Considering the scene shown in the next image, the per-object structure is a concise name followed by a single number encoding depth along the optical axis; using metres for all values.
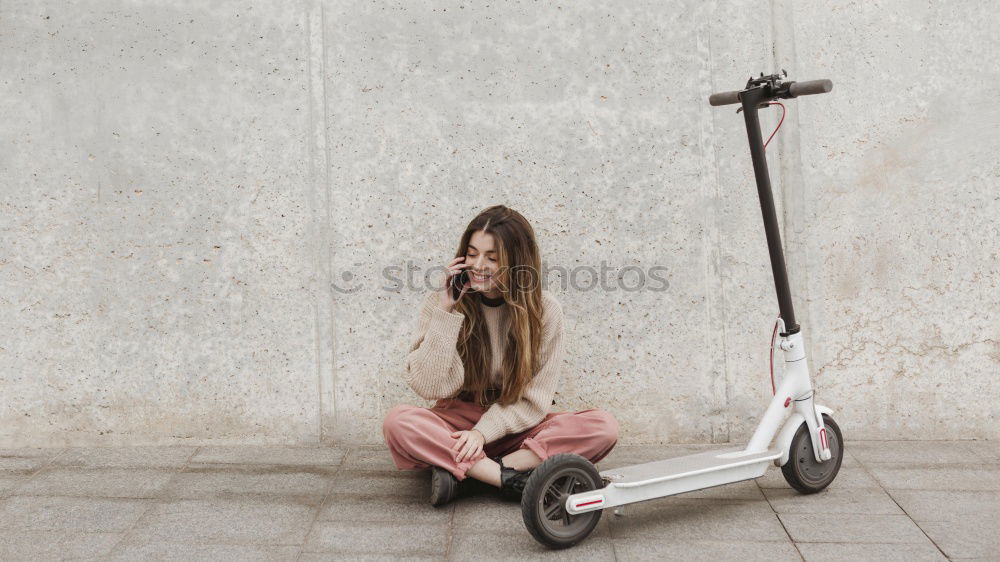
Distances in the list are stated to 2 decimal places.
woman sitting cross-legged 2.88
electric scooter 2.48
